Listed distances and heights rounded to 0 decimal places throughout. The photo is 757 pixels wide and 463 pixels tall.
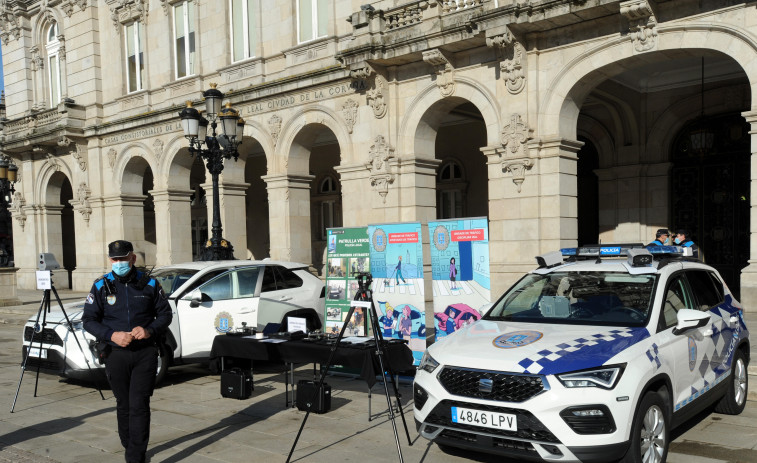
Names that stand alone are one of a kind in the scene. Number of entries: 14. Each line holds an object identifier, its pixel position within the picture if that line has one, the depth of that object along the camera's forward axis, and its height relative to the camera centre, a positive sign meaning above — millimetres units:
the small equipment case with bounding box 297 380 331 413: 6677 -1981
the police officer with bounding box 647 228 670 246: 10930 -601
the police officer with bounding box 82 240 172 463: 5203 -957
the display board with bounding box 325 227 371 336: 8961 -825
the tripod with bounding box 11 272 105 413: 8141 -1481
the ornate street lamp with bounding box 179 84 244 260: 13719 +1634
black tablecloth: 6266 -1510
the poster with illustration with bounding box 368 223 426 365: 8305 -973
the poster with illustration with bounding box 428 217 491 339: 7984 -817
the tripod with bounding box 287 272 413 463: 5861 -1202
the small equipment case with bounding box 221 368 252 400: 7578 -2055
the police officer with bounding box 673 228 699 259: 11087 -662
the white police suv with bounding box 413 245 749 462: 4516 -1250
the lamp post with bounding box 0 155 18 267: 20500 +1334
